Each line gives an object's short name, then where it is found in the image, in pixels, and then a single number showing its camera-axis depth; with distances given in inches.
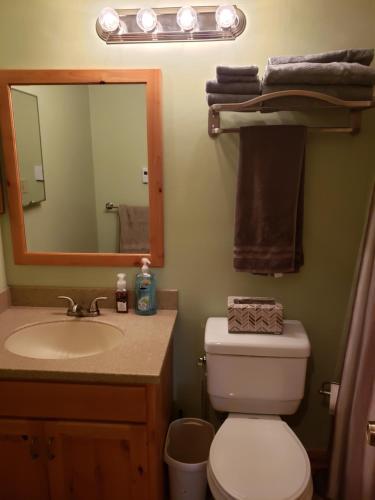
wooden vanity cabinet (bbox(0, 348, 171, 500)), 48.4
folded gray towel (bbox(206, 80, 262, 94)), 53.6
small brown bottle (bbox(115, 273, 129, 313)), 64.5
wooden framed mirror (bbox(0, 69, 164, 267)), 60.3
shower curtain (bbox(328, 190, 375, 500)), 46.5
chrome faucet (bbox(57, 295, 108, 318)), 64.6
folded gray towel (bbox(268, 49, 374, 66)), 51.7
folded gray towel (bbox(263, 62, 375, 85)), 50.3
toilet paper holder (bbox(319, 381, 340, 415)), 59.9
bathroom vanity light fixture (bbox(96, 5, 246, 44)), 54.6
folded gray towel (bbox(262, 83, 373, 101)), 51.9
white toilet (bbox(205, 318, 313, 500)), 51.2
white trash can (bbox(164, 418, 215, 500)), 66.7
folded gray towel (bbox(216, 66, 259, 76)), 52.6
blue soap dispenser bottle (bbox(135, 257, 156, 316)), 63.9
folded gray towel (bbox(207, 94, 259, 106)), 54.1
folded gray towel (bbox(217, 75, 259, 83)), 53.2
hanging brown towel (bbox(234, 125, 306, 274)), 57.0
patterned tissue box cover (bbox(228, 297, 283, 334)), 60.2
